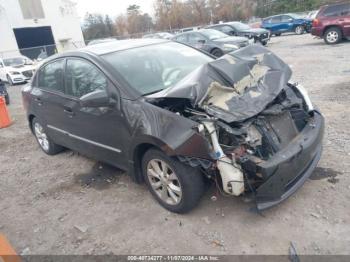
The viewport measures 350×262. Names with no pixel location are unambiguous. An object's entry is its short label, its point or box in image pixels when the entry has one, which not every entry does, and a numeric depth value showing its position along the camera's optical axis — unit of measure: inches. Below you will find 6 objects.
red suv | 523.2
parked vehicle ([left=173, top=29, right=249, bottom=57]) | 525.2
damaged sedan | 114.8
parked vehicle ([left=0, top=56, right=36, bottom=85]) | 647.1
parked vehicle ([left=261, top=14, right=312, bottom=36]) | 893.2
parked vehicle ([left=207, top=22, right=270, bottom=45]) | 682.2
